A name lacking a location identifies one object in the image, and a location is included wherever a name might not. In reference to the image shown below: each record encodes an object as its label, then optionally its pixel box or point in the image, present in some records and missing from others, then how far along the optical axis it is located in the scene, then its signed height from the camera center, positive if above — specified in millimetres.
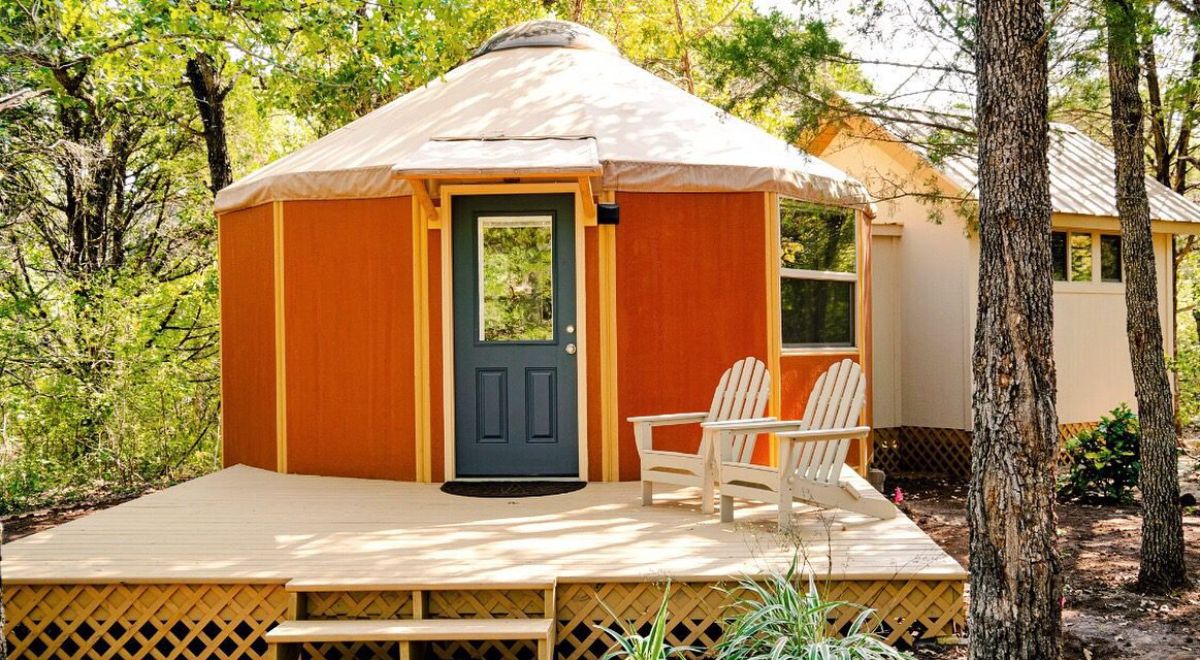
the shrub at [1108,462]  7840 -1189
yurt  6090 +202
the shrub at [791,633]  2990 -1014
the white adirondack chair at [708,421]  5125 -548
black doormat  5734 -985
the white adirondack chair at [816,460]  4656 -702
